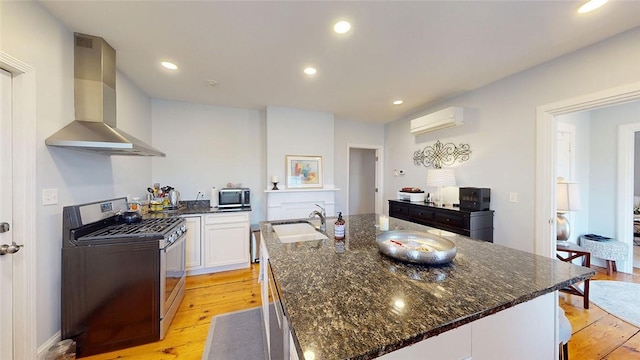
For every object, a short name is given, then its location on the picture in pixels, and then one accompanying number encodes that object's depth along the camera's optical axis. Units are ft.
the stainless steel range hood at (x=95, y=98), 5.79
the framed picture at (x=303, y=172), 12.78
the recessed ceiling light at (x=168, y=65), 7.83
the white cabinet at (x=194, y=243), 9.75
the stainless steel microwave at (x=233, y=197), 11.34
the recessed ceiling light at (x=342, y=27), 5.81
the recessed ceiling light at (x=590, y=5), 5.12
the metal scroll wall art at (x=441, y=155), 10.72
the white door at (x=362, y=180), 19.88
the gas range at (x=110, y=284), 5.62
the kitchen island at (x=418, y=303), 2.09
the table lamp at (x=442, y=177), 10.55
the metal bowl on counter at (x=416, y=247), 3.57
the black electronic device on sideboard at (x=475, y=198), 9.21
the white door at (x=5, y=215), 4.51
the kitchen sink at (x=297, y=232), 5.79
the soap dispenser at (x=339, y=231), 5.19
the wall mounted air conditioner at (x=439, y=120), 10.32
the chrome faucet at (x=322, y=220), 6.33
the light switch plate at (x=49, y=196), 5.24
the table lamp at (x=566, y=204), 9.04
